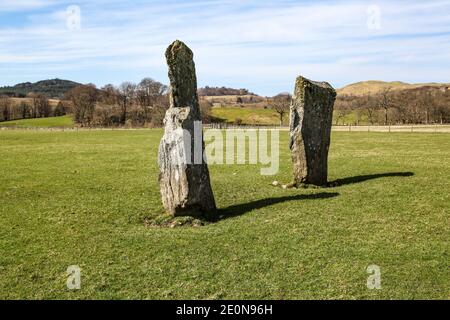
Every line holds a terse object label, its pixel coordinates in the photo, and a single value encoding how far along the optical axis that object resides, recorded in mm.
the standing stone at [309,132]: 17984
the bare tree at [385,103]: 95375
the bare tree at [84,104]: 116875
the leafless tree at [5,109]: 139625
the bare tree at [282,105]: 107650
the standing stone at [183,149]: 12867
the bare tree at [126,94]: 124138
